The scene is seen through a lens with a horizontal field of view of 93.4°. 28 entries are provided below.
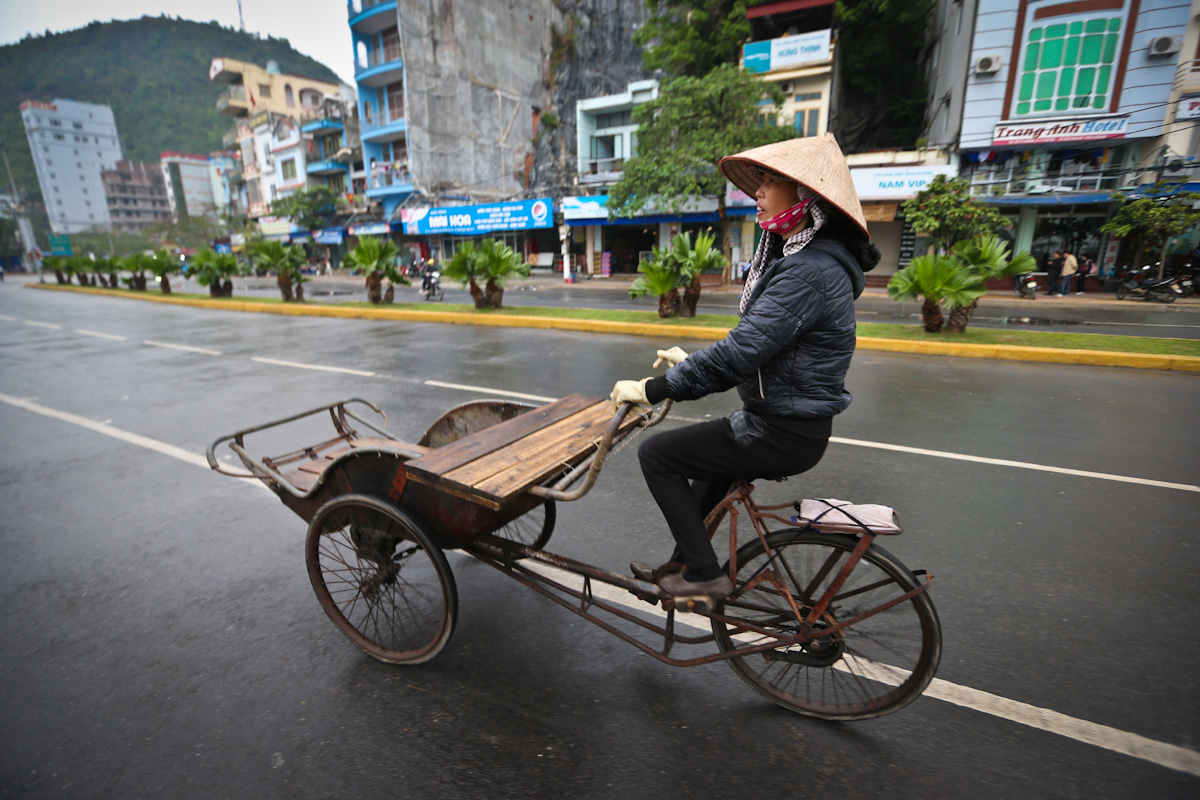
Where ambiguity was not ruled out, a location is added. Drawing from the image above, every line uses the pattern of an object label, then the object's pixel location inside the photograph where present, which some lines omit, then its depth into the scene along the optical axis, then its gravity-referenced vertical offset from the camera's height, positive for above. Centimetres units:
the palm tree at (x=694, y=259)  1165 -22
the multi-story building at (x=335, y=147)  4291 +835
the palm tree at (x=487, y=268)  1420 -38
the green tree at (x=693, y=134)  2219 +449
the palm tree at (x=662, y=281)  1179 -64
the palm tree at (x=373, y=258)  1558 -11
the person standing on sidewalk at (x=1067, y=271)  1823 -88
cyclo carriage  208 -124
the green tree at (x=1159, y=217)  1639 +71
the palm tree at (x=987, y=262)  930 -28
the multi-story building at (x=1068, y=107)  1834 +457
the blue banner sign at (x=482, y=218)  3111 +192
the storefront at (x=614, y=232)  2711 +91
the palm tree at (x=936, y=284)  909 -62
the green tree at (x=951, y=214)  1848 +99
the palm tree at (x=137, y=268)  2494 -44
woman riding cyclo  188 -37
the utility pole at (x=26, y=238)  6850 +270
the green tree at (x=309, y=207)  4212 +357
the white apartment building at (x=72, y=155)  11100 +2074
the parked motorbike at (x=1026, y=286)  1836 -136
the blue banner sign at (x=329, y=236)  4147 +134
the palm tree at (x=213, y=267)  1997 -36
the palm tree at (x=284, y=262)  1739 -21
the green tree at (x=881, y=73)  2520 +832
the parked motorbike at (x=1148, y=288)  1656 -136
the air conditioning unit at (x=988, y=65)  1992 +616
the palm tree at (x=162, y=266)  2292 -34
